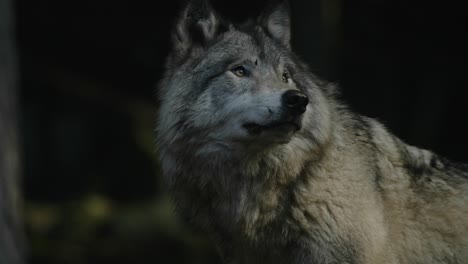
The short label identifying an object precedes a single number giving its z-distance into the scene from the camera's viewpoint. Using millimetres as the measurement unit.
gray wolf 10133
